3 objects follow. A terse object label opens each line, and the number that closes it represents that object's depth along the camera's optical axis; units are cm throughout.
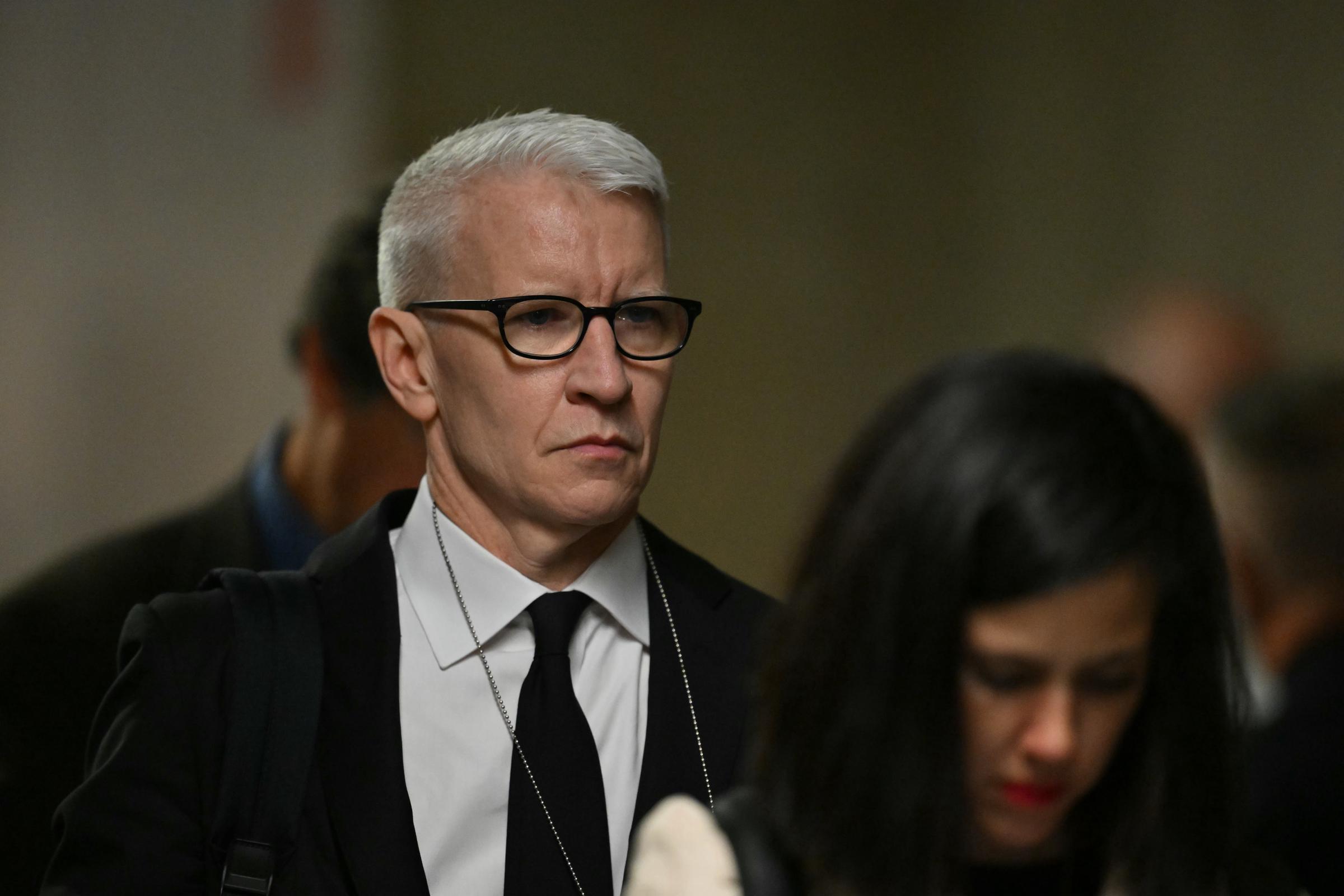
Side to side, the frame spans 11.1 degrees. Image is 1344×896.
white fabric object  351
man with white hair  377
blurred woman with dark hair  349
